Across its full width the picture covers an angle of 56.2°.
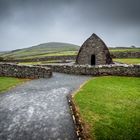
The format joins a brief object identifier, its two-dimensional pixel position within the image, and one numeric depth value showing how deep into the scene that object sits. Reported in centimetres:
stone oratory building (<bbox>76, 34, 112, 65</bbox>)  2226
